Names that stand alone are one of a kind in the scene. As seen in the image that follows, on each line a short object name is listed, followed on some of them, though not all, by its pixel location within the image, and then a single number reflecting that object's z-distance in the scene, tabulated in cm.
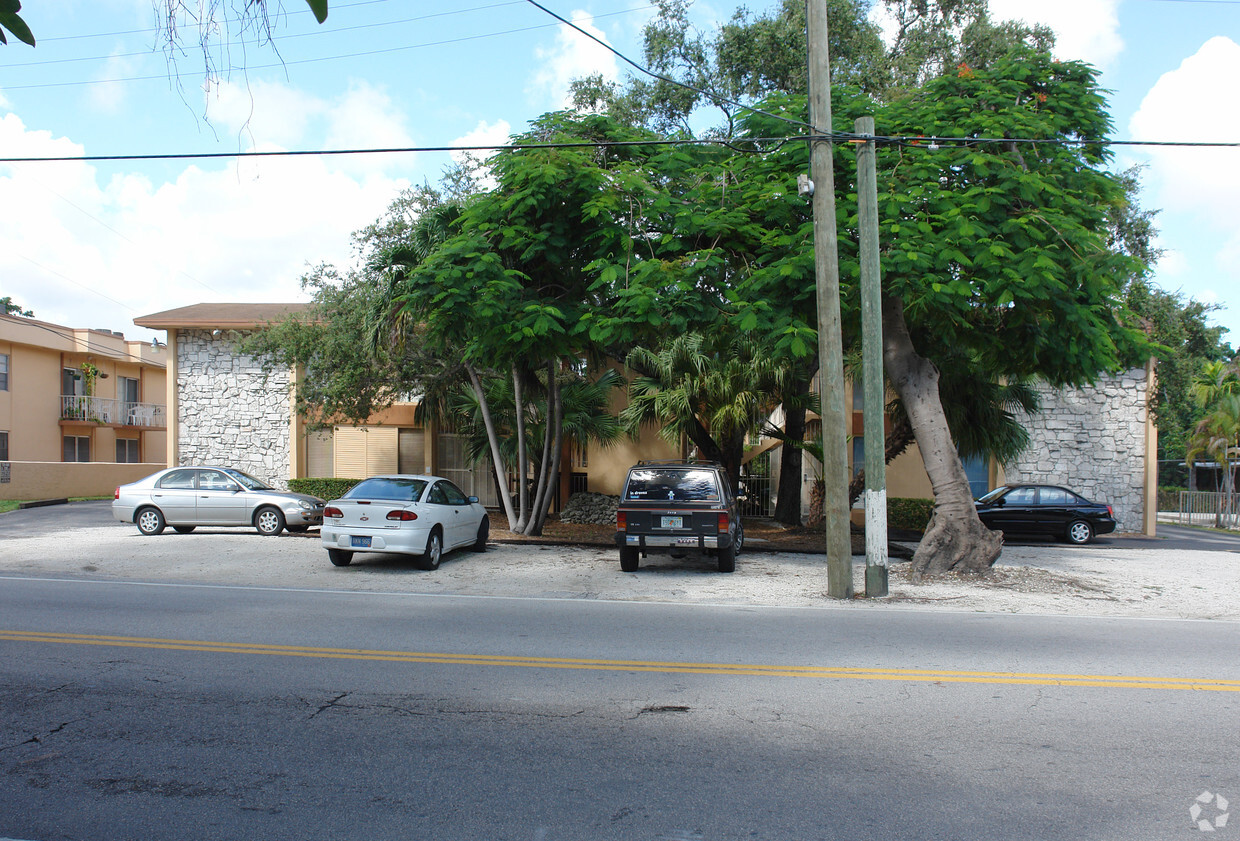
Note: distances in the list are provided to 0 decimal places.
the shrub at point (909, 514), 2334
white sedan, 1314
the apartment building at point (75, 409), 3061
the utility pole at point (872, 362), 1134
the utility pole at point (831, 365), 1130
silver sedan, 1789
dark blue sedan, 2088
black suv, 1312
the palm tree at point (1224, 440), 3225
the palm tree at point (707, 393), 1859
